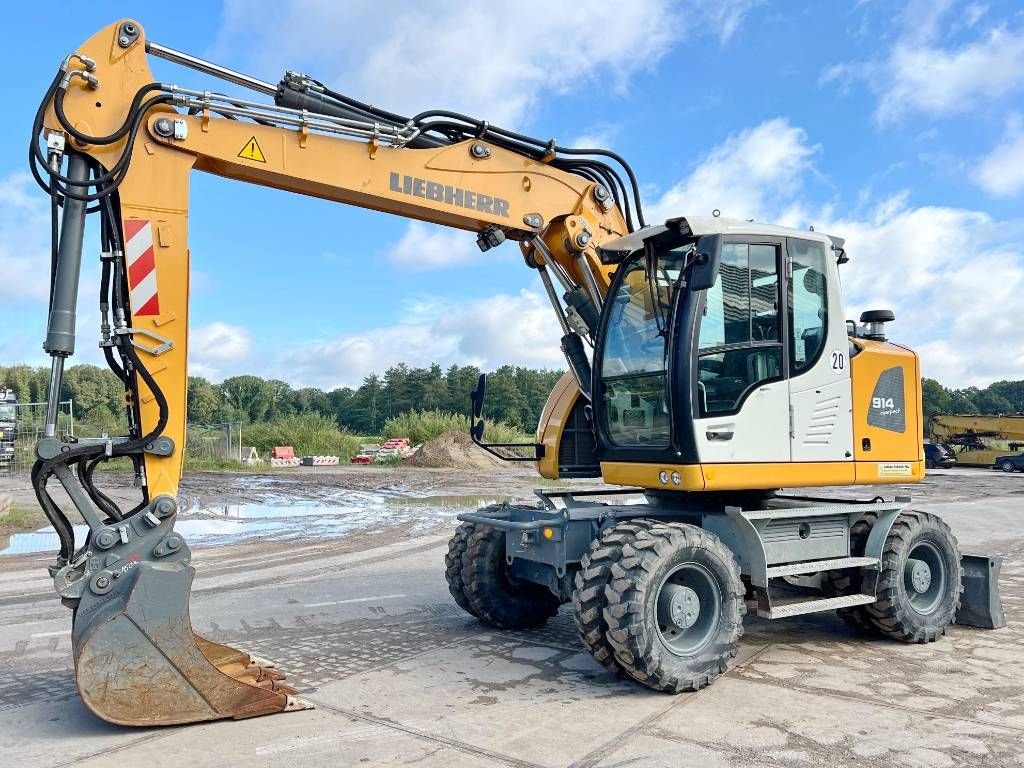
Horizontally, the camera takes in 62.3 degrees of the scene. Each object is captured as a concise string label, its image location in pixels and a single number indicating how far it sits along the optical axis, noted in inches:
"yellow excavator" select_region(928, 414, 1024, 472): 1384.1
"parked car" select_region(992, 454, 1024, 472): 1314.0
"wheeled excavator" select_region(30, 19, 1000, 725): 187.8
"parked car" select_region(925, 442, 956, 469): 1411.2
